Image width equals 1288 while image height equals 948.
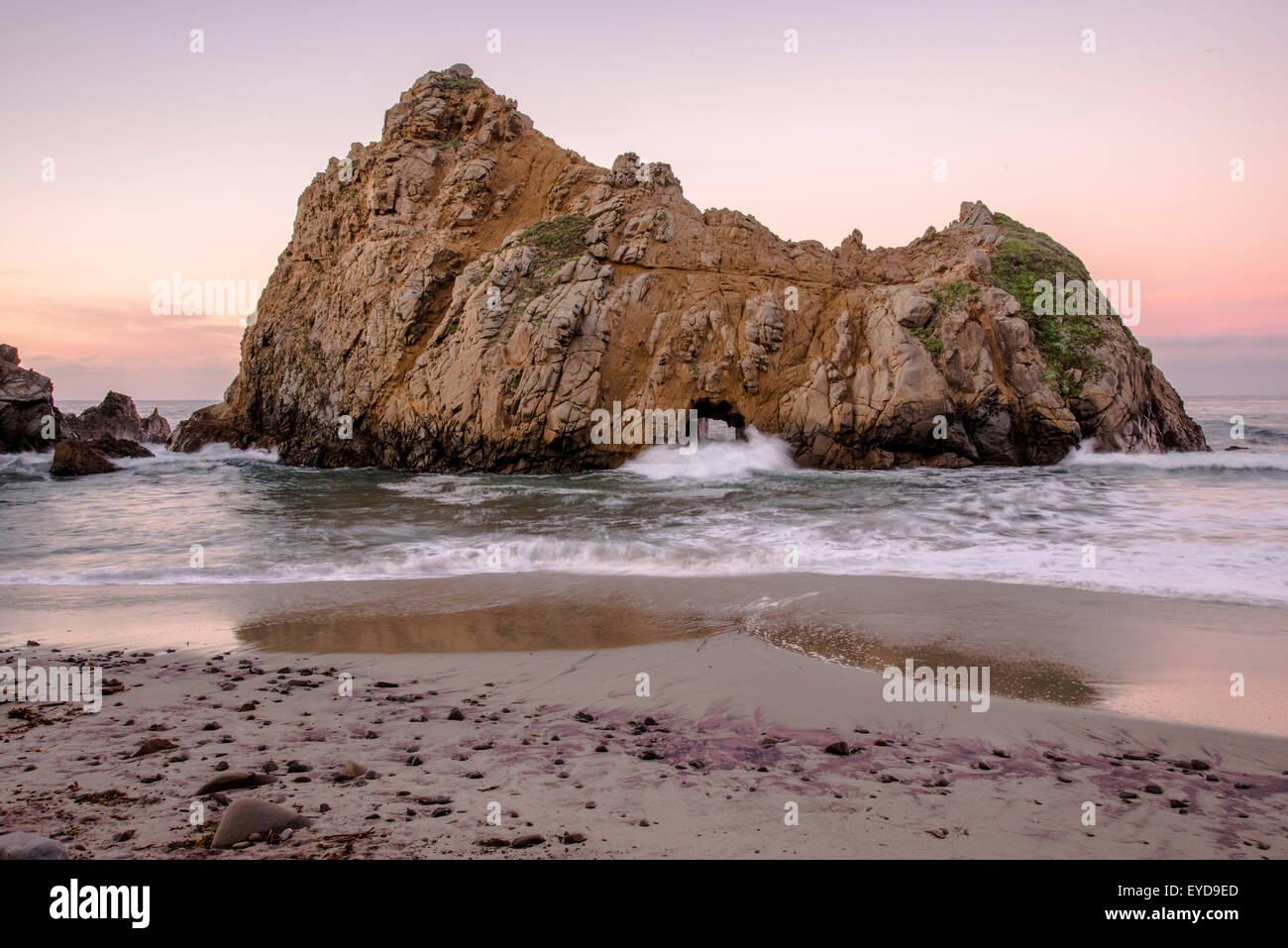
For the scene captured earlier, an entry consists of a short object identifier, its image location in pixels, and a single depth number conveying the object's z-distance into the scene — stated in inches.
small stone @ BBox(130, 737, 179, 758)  158.7
